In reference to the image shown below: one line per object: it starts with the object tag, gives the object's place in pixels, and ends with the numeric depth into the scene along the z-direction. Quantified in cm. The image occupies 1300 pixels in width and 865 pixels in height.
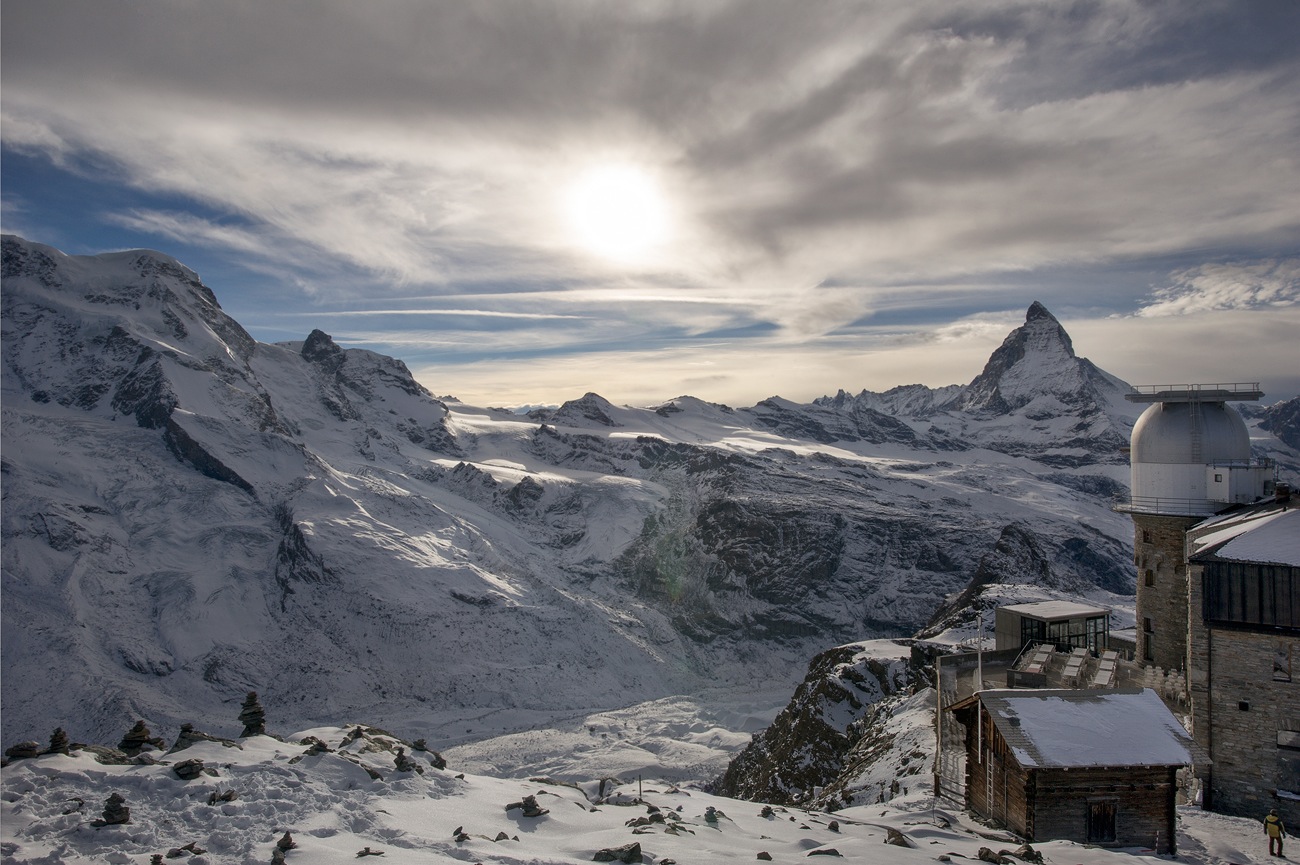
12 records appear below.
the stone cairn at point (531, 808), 1892
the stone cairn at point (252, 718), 2220
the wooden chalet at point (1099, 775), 2228
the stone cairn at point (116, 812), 1505
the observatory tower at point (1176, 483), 3278
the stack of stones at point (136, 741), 1936
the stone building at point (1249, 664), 2522
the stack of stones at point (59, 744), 1772
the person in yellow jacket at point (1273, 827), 2153
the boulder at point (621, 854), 1551
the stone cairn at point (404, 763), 2048
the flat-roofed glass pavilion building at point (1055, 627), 4044
